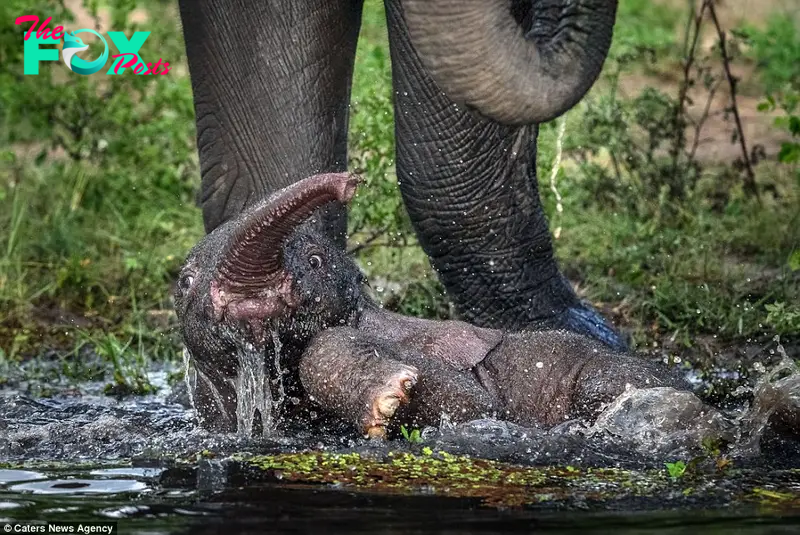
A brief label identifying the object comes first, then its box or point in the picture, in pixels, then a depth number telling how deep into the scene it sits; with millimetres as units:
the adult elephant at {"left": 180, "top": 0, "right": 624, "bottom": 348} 12328
